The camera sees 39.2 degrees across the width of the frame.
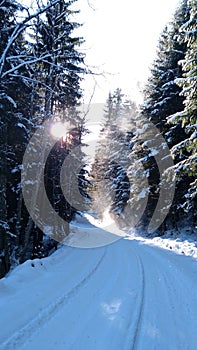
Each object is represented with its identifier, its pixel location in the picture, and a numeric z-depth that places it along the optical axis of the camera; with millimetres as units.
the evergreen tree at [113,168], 29812
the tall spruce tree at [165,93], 17266
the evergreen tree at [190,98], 10542
